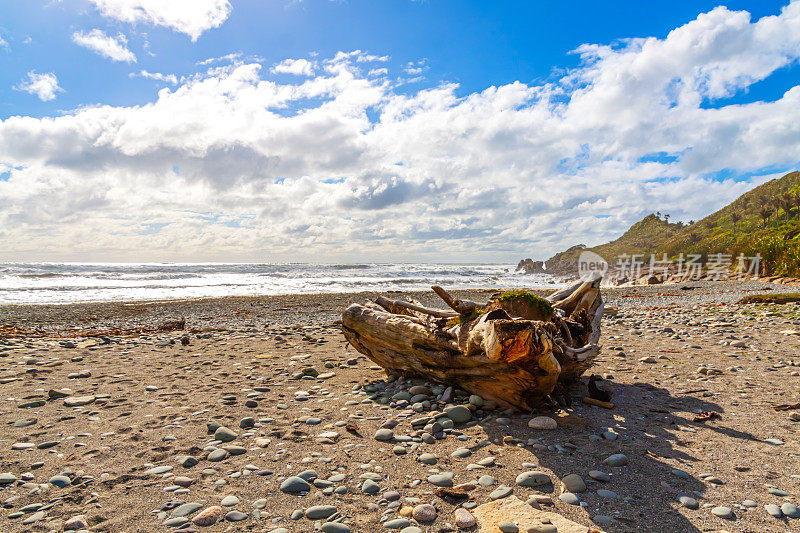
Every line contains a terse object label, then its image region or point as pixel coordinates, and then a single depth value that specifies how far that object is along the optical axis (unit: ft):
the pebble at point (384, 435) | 12.34
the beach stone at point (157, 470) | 10.49
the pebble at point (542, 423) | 12.28
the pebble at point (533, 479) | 9.33
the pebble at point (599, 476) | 9.38
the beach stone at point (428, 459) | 10.77
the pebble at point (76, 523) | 8.14
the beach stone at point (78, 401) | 16.16
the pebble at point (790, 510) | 7.82
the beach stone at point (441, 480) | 9.59
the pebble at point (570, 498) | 8.52
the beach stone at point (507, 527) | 7.55
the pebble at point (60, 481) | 9.82
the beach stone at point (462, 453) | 11.02
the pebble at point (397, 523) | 8.11
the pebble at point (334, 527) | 7.93
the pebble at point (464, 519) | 7.95
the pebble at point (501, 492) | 8.91
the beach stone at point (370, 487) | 9.45
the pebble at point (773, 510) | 7.87
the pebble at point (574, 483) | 8.99
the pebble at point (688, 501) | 8.27
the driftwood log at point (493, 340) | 11.13
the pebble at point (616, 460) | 10.05
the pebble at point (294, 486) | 9.50
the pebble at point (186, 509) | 8.61
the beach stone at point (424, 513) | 8.25
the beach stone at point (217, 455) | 11.29
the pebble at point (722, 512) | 7.89
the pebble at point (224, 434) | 12.66
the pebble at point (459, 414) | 13.23
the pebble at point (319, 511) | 8.49
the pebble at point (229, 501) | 8.95
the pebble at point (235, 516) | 8.38
